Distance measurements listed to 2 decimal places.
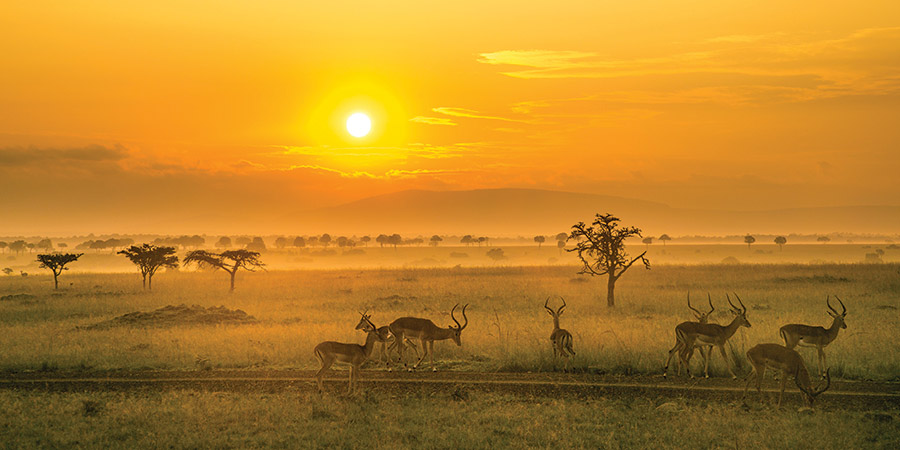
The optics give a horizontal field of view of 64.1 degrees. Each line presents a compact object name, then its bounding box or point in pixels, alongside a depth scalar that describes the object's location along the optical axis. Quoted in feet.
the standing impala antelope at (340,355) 55.31
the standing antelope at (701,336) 59.67
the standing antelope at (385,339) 61.46
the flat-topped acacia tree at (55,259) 164.06
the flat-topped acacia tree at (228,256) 160.72
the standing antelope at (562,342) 62.90
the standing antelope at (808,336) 61.11
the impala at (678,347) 59.88
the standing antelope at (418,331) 67.00
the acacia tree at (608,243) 119.14
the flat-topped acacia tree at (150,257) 167.02
